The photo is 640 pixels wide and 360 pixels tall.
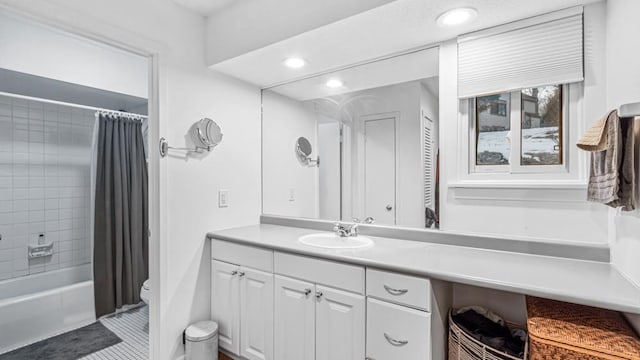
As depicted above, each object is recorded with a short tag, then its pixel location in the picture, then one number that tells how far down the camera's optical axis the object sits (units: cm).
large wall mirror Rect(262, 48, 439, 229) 183
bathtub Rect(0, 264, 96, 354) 220
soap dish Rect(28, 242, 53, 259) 292
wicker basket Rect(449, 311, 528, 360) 117
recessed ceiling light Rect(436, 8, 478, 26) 141
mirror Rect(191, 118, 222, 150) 205
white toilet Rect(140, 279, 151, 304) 244
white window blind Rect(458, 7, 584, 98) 137
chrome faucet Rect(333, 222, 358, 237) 190
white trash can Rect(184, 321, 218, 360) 187
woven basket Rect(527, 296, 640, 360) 91
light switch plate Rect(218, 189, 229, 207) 221
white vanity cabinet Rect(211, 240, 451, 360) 128
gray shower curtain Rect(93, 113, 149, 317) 269
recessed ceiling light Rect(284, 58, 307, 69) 200
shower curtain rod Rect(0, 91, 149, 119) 246
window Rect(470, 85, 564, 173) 145
